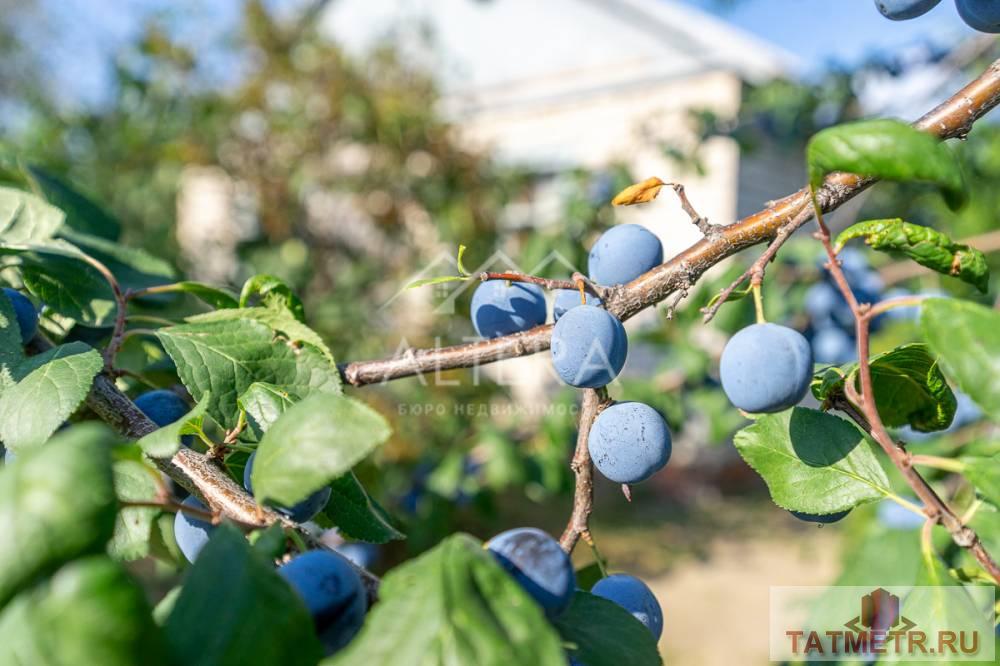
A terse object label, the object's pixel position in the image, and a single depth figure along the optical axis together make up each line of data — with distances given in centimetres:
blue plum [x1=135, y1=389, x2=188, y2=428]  30
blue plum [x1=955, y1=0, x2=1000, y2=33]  29
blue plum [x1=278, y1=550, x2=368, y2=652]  22
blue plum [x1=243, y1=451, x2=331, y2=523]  24
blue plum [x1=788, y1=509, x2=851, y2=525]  27
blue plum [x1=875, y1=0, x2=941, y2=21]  30
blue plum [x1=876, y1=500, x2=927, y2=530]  45
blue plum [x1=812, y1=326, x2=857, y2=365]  50
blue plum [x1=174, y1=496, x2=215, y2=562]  26
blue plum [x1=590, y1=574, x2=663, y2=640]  26
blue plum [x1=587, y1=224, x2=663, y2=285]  30
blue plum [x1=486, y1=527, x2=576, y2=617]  22
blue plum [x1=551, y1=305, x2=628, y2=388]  27
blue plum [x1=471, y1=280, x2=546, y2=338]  31
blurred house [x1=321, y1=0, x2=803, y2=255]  455
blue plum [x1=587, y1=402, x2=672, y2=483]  27
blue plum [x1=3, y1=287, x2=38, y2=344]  30
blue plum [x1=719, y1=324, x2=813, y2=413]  26
